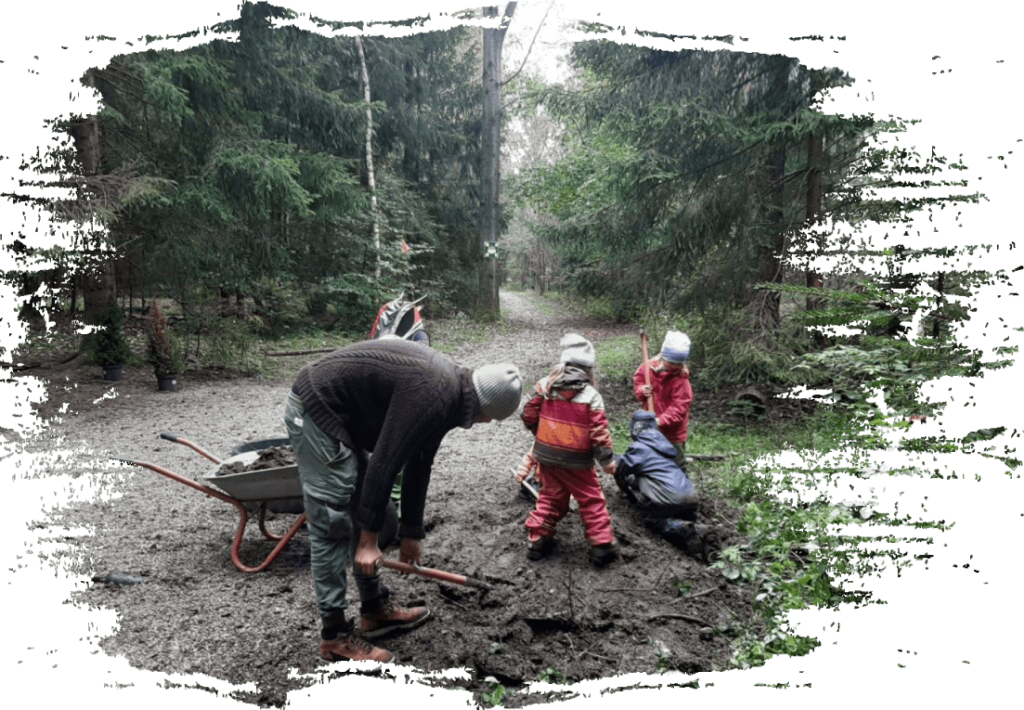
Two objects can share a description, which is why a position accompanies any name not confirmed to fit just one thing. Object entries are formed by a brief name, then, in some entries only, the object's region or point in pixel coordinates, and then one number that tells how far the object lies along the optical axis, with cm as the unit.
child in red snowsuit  395
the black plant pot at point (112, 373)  907
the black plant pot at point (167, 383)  921
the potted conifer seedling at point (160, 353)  915
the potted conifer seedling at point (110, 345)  902
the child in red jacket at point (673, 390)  514
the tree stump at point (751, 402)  745
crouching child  421
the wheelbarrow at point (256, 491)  361
